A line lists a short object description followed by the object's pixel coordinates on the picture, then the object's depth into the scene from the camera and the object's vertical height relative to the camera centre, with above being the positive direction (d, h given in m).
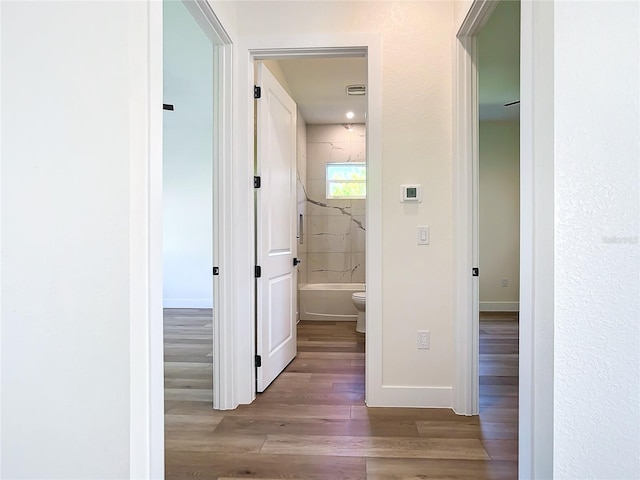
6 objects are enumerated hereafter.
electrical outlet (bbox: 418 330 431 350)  2.36 -0.63
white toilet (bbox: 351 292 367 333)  4.11 -0.76
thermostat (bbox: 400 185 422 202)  2.34 +0.29
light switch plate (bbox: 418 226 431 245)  2.35 +0.02
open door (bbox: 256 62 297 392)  2.54 +0.07
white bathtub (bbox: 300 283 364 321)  4.85 -0.85
